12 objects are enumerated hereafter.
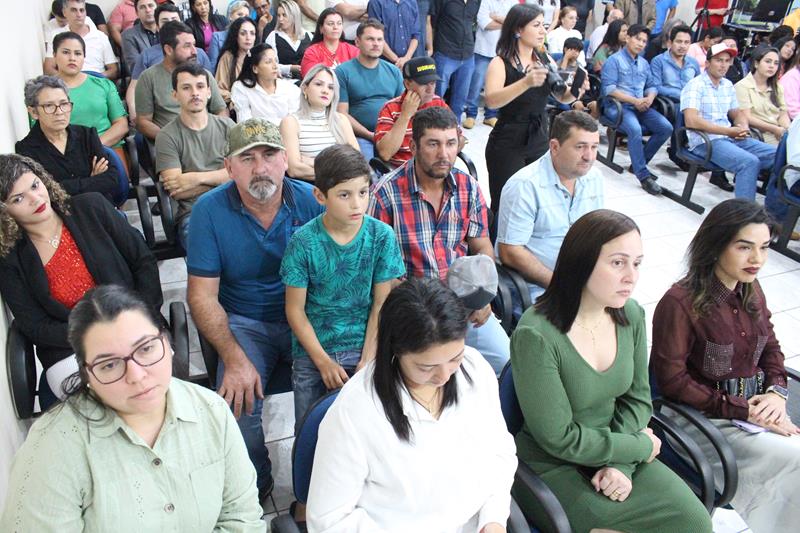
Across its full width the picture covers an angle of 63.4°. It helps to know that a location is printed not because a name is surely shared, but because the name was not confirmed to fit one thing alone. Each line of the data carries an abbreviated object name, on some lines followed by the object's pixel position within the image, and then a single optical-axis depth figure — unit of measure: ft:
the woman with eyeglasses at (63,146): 9.53
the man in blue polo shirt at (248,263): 7.08
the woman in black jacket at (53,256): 6.94
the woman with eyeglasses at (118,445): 4.07
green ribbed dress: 5.66
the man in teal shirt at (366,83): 13.44
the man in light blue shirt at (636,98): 17.87
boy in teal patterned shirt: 6.78
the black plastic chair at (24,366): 6.62
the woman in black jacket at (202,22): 17.58
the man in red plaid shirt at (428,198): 8.43
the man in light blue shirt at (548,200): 8.79
